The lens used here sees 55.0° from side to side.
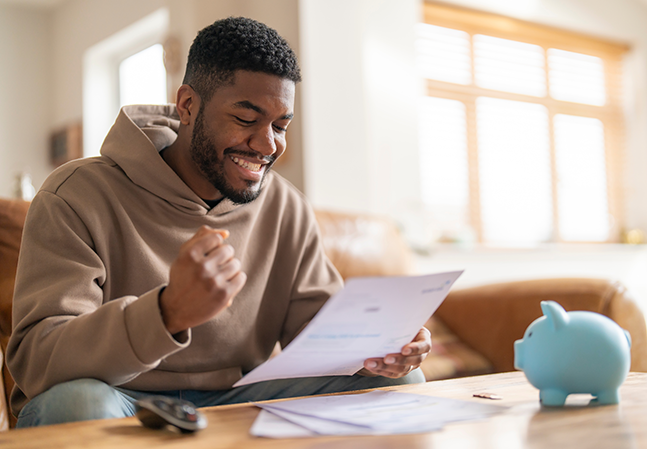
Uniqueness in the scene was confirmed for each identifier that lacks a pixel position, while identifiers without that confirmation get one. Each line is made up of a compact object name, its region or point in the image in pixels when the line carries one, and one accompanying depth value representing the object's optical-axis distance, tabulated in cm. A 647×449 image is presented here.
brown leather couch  144
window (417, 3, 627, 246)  364
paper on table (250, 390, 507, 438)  62
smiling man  78
